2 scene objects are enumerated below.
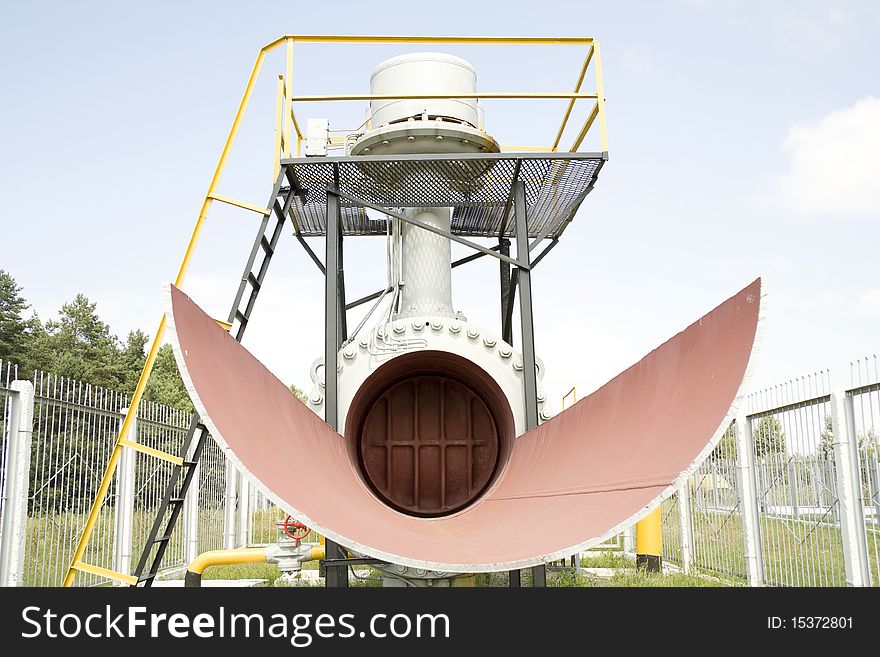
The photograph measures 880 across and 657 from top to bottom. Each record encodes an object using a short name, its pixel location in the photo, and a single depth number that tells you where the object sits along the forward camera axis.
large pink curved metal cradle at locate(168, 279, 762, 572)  3.54
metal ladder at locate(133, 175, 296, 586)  6.25
